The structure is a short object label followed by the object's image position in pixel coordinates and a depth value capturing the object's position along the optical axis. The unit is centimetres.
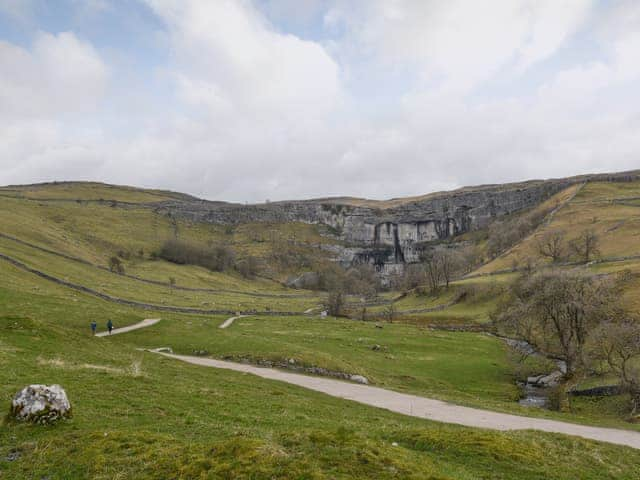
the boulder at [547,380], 4325
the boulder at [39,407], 1361
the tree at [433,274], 11519
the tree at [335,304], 9494
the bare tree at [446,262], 11088
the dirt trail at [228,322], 6526
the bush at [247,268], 18875
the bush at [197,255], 16862
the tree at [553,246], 10538
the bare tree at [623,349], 3388
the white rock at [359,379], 3612
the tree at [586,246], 9812
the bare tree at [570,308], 4203
